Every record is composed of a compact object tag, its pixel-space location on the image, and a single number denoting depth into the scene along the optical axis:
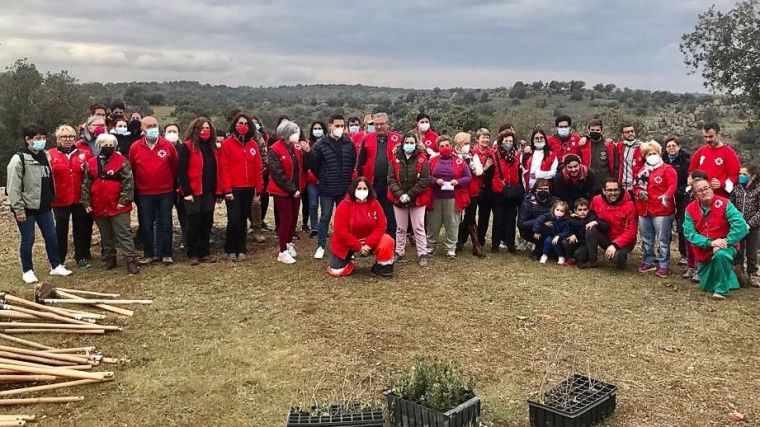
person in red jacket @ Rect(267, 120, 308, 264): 8.72
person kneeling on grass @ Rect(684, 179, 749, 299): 7.42
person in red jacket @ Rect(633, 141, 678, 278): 8.20
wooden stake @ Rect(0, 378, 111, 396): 4.84
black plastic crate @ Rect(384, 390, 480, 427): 4.27
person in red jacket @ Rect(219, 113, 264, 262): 8.50
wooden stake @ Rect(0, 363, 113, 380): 5.03
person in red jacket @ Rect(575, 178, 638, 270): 8.57
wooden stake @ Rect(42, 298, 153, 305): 6.71
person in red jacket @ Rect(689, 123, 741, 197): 8.07
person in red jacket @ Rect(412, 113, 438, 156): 9.59
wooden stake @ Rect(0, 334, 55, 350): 5.62
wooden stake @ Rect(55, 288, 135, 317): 6.73
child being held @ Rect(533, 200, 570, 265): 8.97
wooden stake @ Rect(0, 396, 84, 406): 4.74
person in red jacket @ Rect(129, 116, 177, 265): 8.28
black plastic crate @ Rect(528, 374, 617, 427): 4.35
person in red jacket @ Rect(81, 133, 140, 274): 8.06
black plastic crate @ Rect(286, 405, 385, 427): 4.17
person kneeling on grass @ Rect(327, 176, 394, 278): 8.06
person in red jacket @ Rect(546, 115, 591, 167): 9.18
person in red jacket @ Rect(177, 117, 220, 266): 8.22
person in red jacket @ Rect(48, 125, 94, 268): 8.02
